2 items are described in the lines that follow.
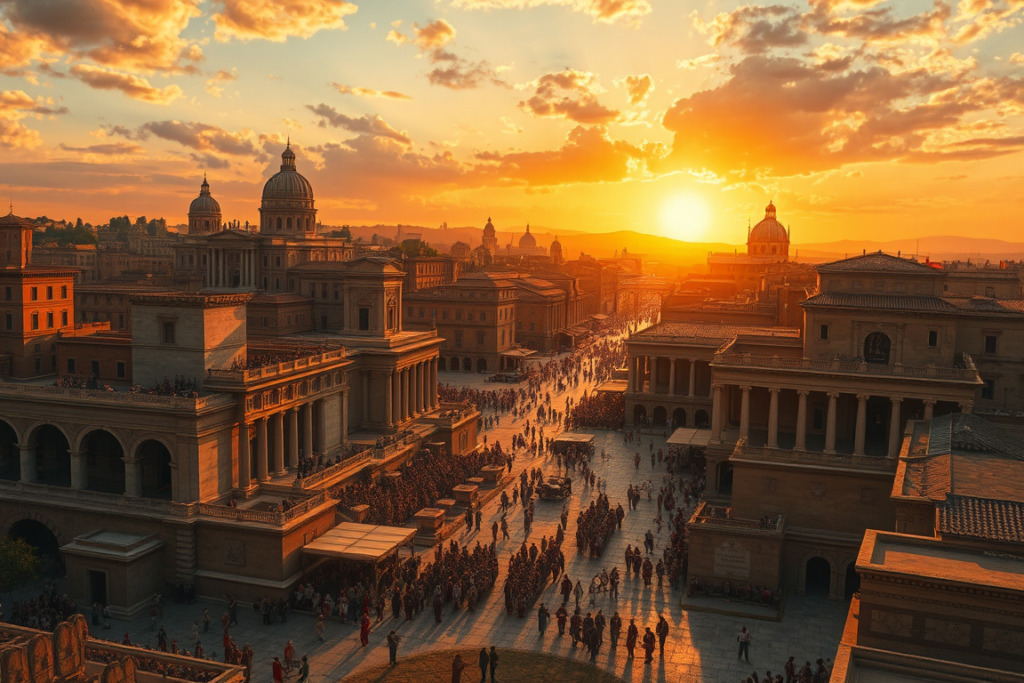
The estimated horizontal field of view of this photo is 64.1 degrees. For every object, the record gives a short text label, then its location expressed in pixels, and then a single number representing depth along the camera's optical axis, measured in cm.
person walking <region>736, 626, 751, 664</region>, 2755
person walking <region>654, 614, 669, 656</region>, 2803
